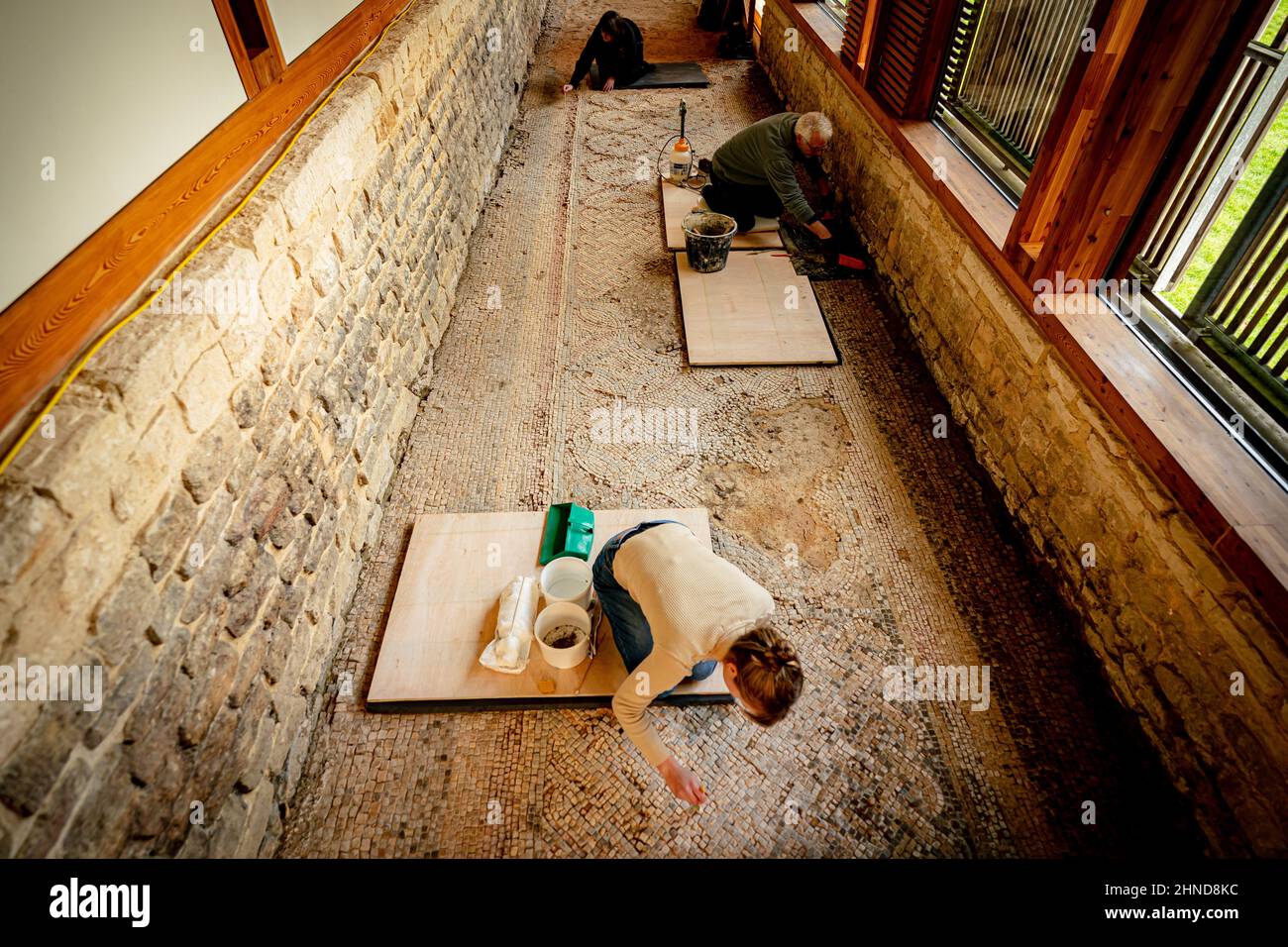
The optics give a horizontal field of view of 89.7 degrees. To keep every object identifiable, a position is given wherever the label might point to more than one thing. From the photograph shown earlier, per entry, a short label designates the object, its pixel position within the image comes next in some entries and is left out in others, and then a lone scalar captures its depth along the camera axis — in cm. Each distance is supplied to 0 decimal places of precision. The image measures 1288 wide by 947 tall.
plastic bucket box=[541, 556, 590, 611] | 266
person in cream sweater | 175
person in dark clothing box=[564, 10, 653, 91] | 703
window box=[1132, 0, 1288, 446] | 216
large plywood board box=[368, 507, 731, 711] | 250
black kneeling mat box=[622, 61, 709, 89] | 737
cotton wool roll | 255
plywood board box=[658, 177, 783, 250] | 497
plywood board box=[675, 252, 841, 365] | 403
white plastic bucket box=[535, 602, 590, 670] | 248
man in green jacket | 433
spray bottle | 556
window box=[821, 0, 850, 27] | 601
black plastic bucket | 443
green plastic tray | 280
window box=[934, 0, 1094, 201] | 330
